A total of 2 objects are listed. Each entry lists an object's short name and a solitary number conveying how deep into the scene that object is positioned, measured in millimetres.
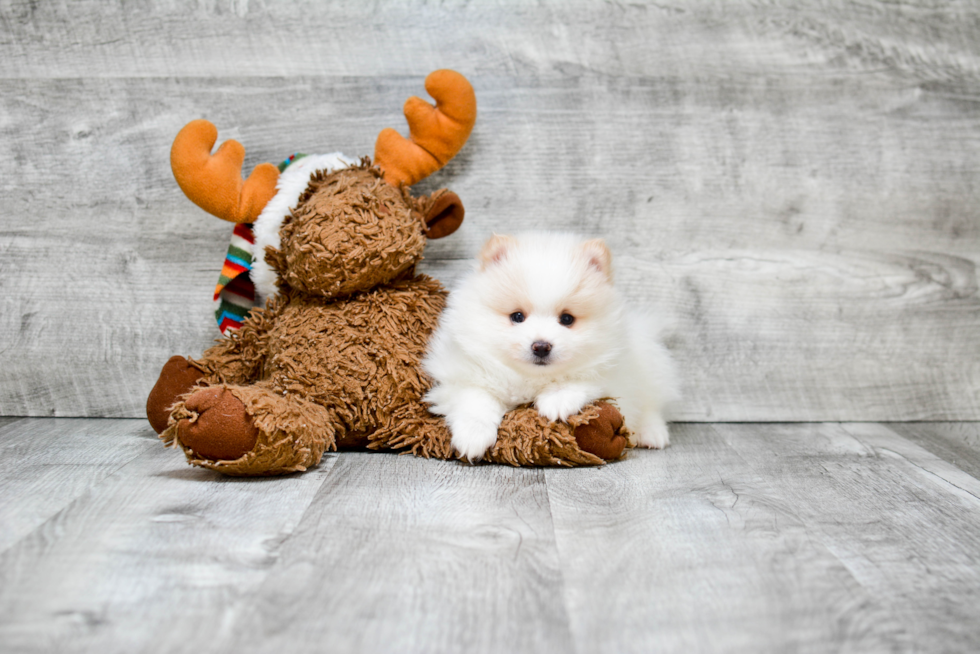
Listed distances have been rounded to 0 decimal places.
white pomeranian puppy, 568
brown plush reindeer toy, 576
